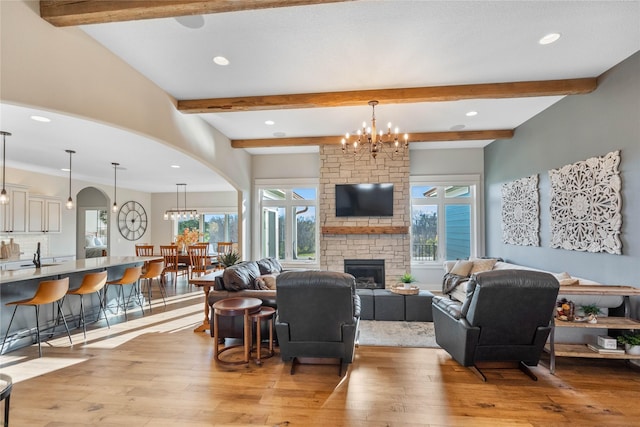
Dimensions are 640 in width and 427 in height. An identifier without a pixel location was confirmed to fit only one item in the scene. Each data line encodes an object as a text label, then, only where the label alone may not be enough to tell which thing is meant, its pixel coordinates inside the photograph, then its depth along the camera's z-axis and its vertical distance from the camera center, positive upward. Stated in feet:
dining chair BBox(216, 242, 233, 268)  27.06 -2.46
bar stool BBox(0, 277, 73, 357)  11.00 -2.71
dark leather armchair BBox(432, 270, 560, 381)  8.46 -2.94
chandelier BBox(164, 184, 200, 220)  27.76 +0.88
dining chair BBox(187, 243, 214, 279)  24.11 -2.93
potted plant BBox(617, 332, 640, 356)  9.40 -3.98
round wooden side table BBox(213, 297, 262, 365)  10.06 -3.08
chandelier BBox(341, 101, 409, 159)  19.98 +5.31
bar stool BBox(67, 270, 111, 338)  12.96 -2.73
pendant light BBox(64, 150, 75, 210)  15.94 +1.13
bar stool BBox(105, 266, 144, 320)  15.39 -2.88
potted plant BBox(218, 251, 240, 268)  17.10 -2.21
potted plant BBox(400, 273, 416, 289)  16.57 -3.34
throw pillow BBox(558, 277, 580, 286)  10.71 -2.29
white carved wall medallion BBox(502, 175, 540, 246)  16.16 +0.42
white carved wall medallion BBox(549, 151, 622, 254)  10.97 +0.56
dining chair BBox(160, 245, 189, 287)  23.85 -3.14
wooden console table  9.36 -3.36
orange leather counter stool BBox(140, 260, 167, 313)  16.99 -2.75
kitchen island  11.34 -2.87
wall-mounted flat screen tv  21.30 +1.52
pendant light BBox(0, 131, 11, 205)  12.70 +1.32
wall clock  29.12 +0.28
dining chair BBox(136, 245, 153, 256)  25.64 -2.54
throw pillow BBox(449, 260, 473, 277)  17.81 -2.94
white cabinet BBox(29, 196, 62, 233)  20.83 +0.64
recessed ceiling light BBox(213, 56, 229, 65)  10.62 +5.88
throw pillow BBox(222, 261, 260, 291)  12.12 -2.38
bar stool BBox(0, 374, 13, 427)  4.75 -2.70
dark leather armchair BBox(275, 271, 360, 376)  8.87 -2.91
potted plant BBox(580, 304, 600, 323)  9.64 -3.14
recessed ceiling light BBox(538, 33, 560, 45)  9.31 +5.79
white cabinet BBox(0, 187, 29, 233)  18.99 +0.79
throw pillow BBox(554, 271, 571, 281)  11.27 -2.21
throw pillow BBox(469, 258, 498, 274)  17.72 -2.72
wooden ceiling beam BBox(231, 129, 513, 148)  18.93 +5.47
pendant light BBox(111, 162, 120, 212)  18.04 +3.58
